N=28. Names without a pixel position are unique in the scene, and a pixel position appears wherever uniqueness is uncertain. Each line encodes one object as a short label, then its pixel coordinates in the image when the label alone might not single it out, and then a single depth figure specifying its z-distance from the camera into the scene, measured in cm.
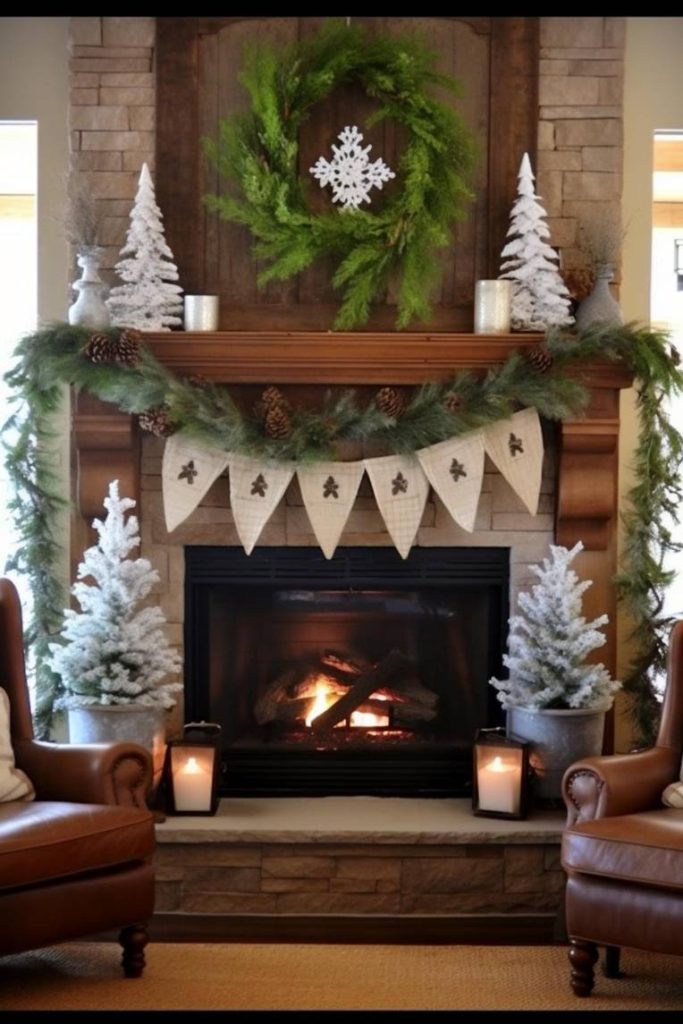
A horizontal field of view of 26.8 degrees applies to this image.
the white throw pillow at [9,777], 364
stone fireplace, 430
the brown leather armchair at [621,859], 332
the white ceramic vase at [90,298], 437
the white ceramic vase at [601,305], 440
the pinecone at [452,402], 430
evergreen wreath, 436
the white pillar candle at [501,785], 426
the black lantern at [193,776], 427
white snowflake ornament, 447
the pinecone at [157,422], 432
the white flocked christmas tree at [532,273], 439
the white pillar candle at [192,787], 427
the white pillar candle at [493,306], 437
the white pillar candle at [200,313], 440
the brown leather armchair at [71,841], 333
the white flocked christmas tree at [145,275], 440
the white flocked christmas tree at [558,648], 425
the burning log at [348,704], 470
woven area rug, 344
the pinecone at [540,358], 429
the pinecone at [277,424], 428
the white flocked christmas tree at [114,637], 418
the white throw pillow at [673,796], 365
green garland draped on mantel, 428
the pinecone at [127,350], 424
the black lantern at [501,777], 426
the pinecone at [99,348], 423
